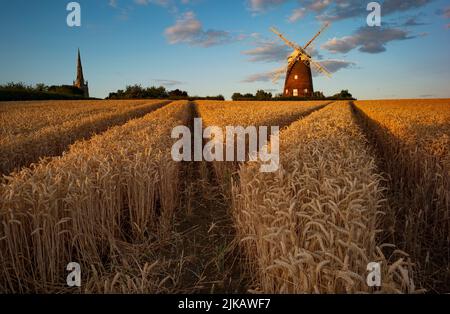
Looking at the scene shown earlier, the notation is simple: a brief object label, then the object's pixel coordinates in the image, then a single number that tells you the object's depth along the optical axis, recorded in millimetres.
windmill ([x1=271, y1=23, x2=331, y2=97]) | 57500
